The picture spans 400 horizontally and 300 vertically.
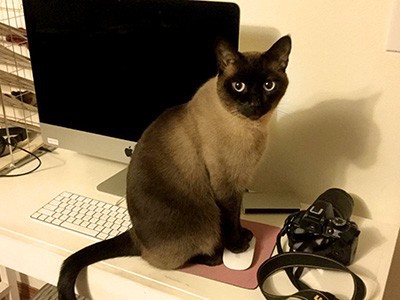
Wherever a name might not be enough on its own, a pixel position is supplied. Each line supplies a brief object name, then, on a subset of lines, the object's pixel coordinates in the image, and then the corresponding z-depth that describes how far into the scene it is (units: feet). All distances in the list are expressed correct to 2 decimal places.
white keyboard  3.16
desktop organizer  4.04
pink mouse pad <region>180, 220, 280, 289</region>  2.71
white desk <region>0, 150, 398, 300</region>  2.67
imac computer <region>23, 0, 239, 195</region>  3.08
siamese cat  2.71
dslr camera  2.73
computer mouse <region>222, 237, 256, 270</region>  2.82
